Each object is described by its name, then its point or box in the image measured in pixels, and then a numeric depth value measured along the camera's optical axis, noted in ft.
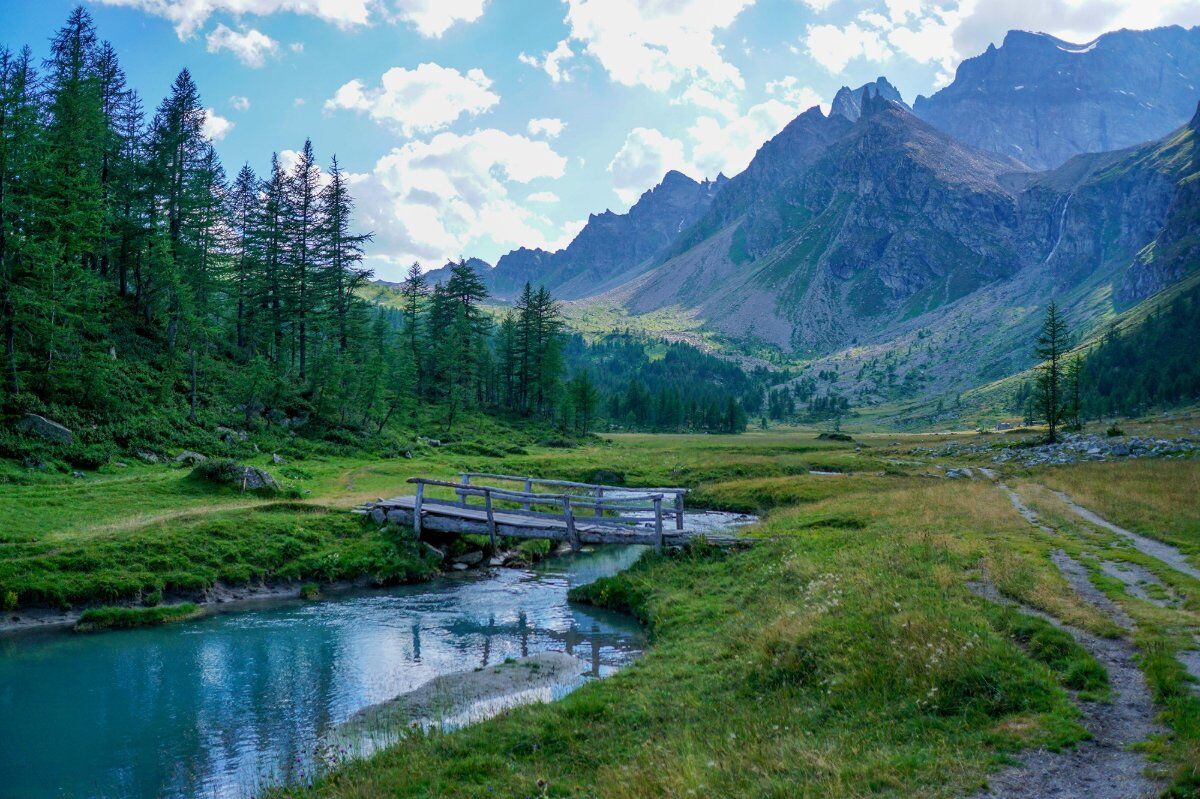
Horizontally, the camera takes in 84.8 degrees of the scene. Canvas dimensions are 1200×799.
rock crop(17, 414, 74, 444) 117.19
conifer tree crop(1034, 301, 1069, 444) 253.85
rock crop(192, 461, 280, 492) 117.08
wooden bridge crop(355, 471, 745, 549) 93.76
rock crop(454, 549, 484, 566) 109.40
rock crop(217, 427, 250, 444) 154.40
